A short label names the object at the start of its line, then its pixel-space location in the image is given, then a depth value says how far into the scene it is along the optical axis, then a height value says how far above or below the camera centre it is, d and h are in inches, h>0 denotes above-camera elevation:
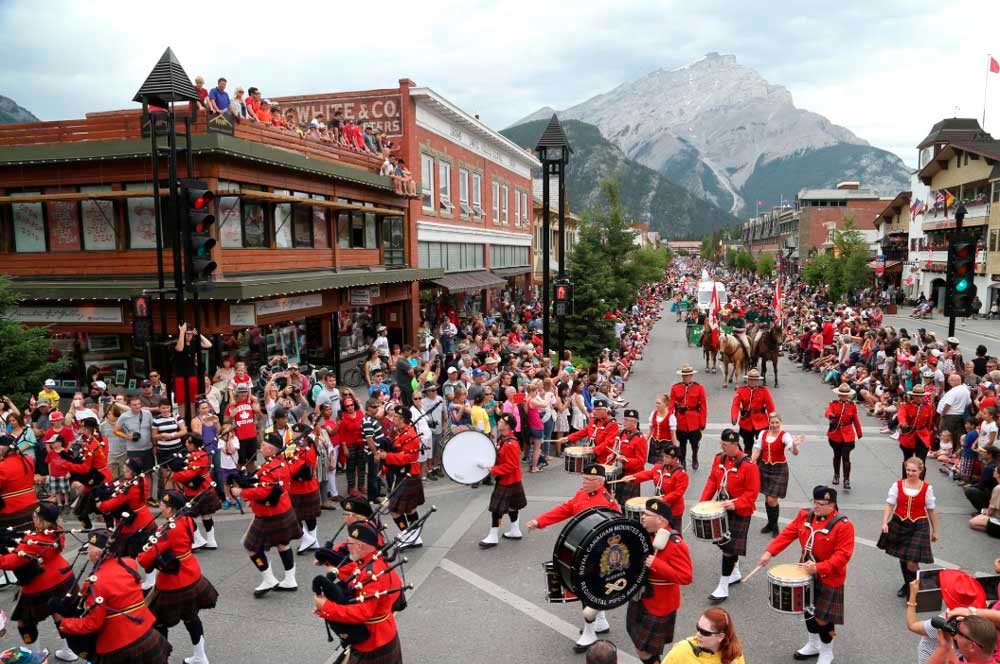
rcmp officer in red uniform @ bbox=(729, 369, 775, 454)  495.5 -102.3
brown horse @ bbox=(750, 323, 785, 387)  910.4 -109.5
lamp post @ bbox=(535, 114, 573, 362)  736.3 +99.3
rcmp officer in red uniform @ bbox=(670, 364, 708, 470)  510.6 -104.5
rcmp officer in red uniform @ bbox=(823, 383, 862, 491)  464.8 -106.7
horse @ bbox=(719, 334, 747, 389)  890.7 -117.5
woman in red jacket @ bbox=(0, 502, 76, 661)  271.3 -119.6
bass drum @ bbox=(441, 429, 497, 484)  384.5 -104.6
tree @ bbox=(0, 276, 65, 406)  593.3 -80.9
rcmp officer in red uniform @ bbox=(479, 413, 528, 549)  386.6 -120.1
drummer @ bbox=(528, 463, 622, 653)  287.0 -103.0
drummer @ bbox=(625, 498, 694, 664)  244.7 -112.1
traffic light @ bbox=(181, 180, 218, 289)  440.5 +20.0
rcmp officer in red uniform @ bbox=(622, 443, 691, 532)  327.6 -101.1
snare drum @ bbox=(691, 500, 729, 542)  305.9 -111.9
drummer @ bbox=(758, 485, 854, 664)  264.7 -110.7
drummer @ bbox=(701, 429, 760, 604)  321.8 -106.0
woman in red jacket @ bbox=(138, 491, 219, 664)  264.8 -119.7
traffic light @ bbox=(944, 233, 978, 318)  566.9 -11.8
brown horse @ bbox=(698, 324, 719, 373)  982.4 -116.9
